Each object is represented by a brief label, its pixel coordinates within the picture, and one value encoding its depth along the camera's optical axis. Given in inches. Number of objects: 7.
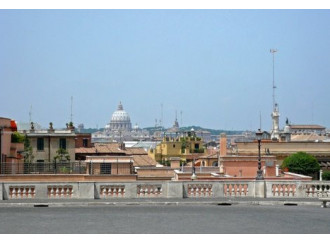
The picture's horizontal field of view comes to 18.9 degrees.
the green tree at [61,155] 3034.5
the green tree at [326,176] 4026.1
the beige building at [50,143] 3198.8
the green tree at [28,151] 2930.6
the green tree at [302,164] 4210.1
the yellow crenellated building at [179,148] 6988.2
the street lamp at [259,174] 1392.2
